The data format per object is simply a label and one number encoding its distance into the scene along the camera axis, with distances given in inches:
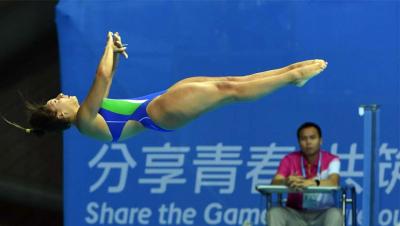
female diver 366.9
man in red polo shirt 429.7
